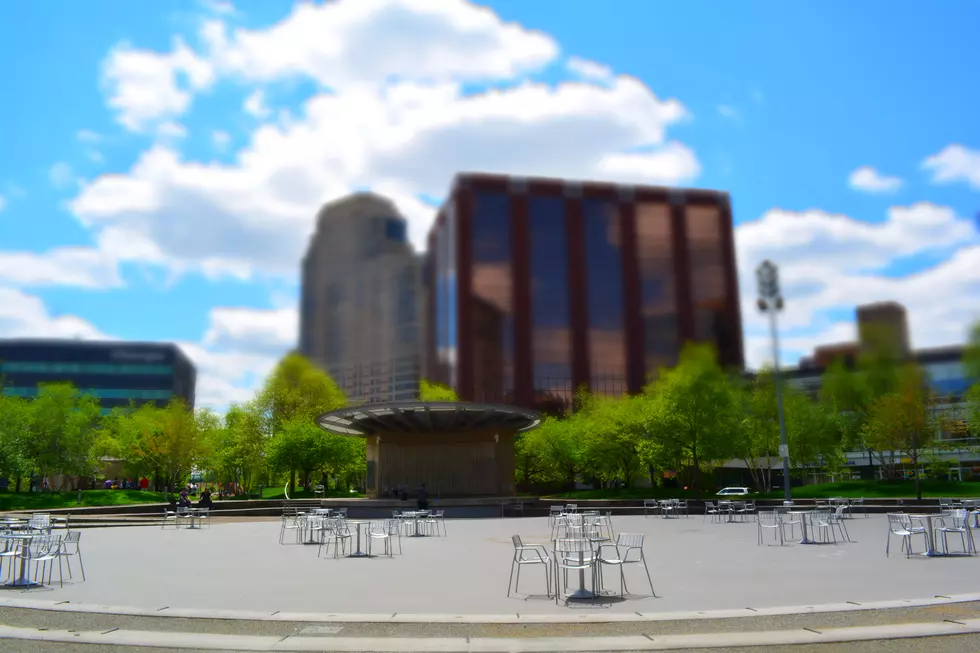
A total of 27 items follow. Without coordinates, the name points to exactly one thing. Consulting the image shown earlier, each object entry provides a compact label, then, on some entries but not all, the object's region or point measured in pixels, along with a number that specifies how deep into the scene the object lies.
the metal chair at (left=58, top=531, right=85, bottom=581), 13.41
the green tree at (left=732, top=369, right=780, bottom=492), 46.97
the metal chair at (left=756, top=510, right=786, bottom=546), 26.17
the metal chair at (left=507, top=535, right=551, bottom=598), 11.29
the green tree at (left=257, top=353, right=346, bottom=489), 49.03
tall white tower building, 191.75
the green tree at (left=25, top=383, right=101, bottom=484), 46.41
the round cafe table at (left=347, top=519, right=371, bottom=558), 17.36
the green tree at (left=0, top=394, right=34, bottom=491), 43.56
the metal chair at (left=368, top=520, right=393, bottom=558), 17.99
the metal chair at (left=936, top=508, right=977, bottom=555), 15.18
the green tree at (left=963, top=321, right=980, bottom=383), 45.79
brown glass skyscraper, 97.12
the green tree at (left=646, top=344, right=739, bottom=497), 42.38
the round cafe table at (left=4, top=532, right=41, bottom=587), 12.04
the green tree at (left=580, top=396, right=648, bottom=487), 46.28
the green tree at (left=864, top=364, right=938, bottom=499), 39.16
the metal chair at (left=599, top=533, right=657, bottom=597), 11.30
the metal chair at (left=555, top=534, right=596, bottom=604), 10.60
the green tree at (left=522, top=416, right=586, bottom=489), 53.72
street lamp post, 35.31
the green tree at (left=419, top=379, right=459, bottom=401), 64.62
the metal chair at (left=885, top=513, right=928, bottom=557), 15.06
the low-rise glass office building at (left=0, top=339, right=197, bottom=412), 125.25
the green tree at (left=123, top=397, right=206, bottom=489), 51.09
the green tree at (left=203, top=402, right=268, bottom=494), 55.91
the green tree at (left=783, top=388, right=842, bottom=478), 46.81
